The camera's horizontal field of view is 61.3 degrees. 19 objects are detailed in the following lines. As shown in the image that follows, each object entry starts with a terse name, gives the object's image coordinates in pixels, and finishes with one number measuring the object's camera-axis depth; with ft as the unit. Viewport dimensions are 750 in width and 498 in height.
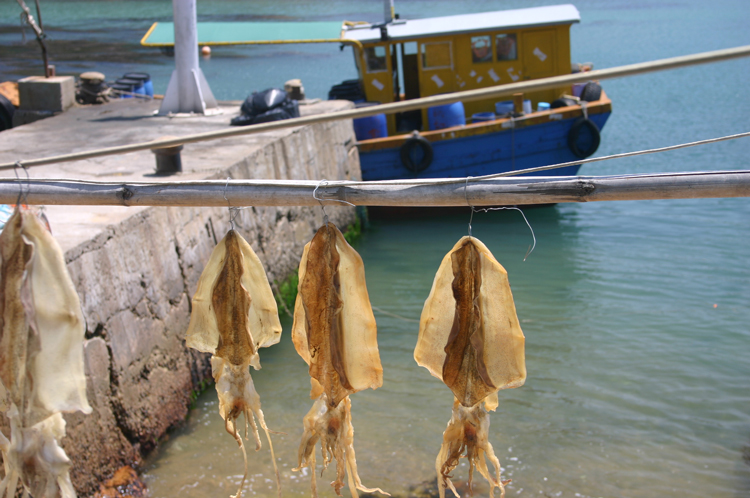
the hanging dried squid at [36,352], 5.89
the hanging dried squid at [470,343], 6.05
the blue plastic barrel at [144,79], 40.52
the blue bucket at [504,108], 34.86
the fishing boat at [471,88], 33.86
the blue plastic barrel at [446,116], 34.42
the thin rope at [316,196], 5.63
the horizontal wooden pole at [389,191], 4.94
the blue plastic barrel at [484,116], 34.63
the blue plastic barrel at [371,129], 36.06
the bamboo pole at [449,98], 4.20
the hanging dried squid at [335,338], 6.36
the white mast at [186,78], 30.99
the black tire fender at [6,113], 35.06
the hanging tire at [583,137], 33.99
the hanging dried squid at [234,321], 6.67
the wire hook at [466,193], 5.34
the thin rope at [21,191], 5.98
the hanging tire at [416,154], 33.30
